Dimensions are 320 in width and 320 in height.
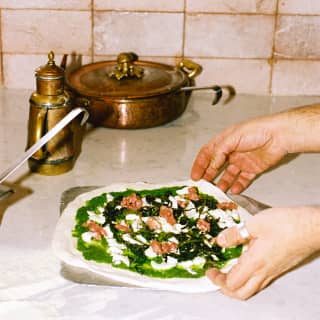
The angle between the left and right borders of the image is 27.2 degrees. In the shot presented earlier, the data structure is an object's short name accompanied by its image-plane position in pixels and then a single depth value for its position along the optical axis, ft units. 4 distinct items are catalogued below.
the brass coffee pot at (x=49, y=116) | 4.99
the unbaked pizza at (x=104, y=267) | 3.84
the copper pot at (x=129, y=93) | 5.78
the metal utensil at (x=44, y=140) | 4.38
